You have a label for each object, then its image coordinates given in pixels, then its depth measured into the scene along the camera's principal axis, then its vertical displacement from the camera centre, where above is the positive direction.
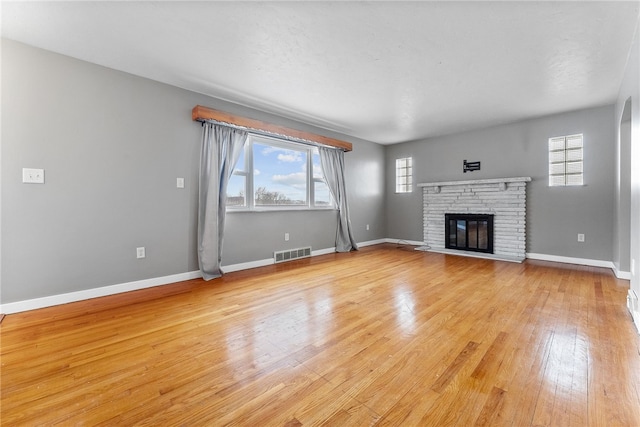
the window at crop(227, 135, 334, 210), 3.97 +0.50
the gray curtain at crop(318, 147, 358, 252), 5.05 +0.36
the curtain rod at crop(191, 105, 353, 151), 3.34 +1.18
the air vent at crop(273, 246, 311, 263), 4.32 -0.78
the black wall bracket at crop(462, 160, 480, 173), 5.14 +0.77
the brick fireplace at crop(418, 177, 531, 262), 4.55 -0.03
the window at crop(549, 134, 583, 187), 4.14 +0.70
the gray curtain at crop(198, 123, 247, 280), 3.39 +0.19
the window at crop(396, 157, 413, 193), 6.18 +0.75
